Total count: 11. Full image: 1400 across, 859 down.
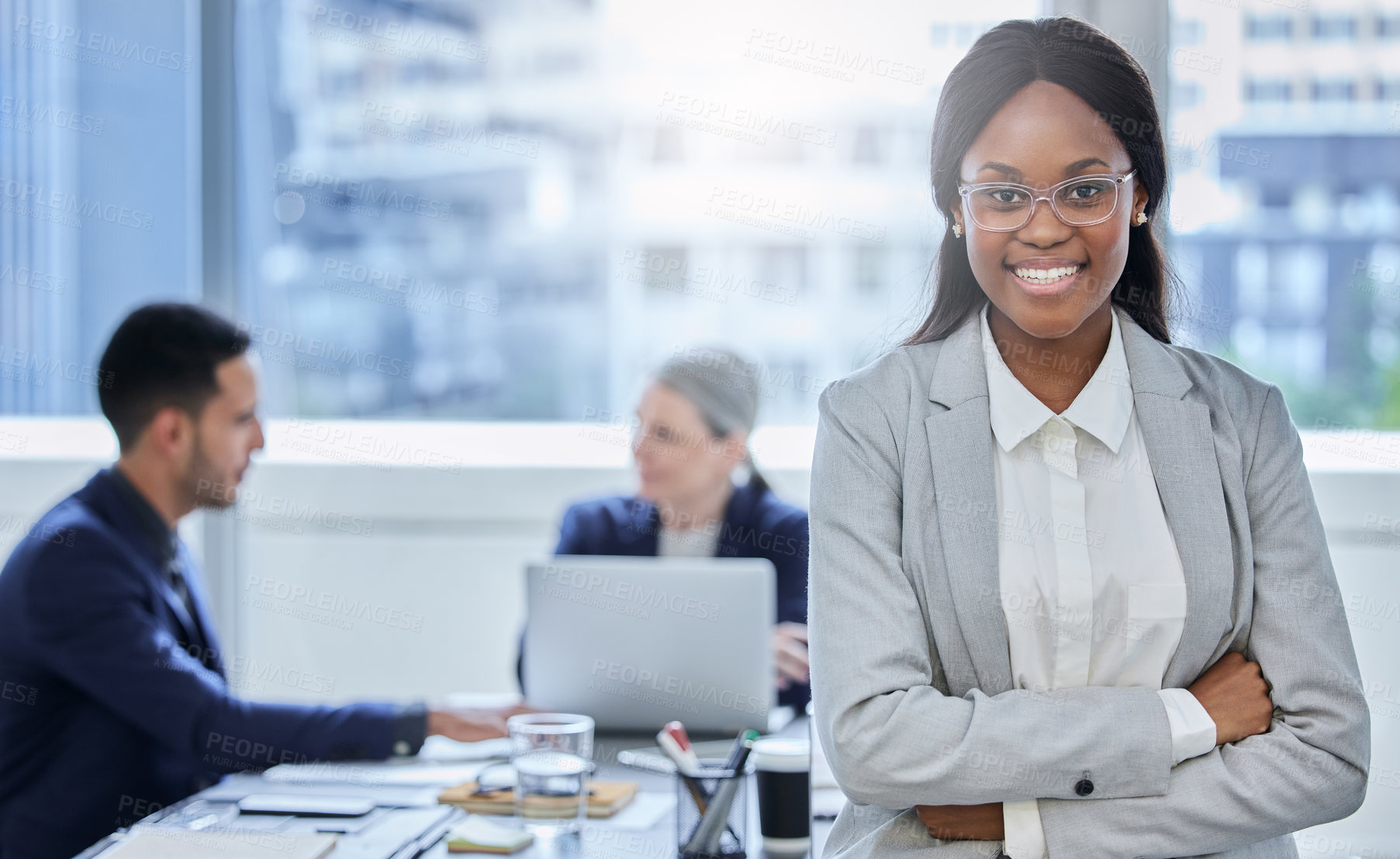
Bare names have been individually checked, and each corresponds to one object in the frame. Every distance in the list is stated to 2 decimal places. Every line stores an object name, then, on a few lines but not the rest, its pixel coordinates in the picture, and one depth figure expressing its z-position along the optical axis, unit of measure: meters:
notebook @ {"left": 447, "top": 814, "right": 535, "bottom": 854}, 2.49
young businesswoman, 2.34
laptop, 2.76
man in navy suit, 2.81
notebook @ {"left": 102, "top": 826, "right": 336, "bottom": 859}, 2.43
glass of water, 2.55
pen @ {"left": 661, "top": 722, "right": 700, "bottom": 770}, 2.49
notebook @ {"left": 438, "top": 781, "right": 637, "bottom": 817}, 2.59
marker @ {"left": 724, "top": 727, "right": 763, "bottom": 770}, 2.48
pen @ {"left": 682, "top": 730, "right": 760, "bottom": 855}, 2.47
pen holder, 2.47
